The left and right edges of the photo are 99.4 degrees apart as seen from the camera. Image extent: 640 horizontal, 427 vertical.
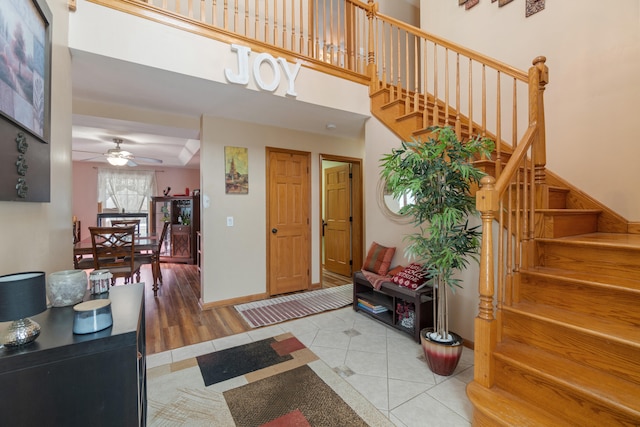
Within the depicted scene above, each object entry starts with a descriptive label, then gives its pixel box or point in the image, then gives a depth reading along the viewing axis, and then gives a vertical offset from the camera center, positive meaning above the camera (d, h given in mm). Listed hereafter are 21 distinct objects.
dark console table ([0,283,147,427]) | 774 -511
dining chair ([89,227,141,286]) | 3369 -507
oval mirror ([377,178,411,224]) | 3035 +123
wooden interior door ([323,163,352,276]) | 4879 -102
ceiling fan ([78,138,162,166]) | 4621 +994
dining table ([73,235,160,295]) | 3541 -474
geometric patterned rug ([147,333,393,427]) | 1600 -1205
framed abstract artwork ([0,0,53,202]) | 959 +458
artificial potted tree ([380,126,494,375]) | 1880 +71
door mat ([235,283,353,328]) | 3081 -1177
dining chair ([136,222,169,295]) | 3965 -680
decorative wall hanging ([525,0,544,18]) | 2861 +2216
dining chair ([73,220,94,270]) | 3660 -682
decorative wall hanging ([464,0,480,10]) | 3445 +2702
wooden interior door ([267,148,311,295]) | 3861 -121
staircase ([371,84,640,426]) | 1252 -663
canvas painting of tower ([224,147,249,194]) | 3510 +575
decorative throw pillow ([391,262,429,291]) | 2549 -615
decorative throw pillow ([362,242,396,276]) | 3020 -520
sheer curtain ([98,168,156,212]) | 7391 +699
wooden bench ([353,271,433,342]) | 2455 -915
